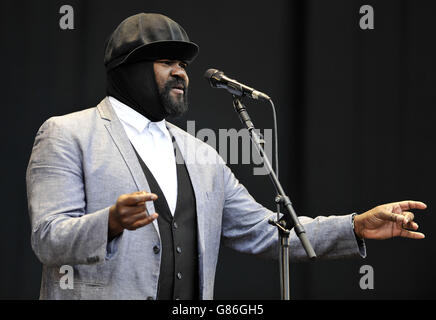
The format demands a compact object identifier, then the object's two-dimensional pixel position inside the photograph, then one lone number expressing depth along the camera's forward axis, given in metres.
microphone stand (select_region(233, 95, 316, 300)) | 7.38
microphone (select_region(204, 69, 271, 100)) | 7.50
